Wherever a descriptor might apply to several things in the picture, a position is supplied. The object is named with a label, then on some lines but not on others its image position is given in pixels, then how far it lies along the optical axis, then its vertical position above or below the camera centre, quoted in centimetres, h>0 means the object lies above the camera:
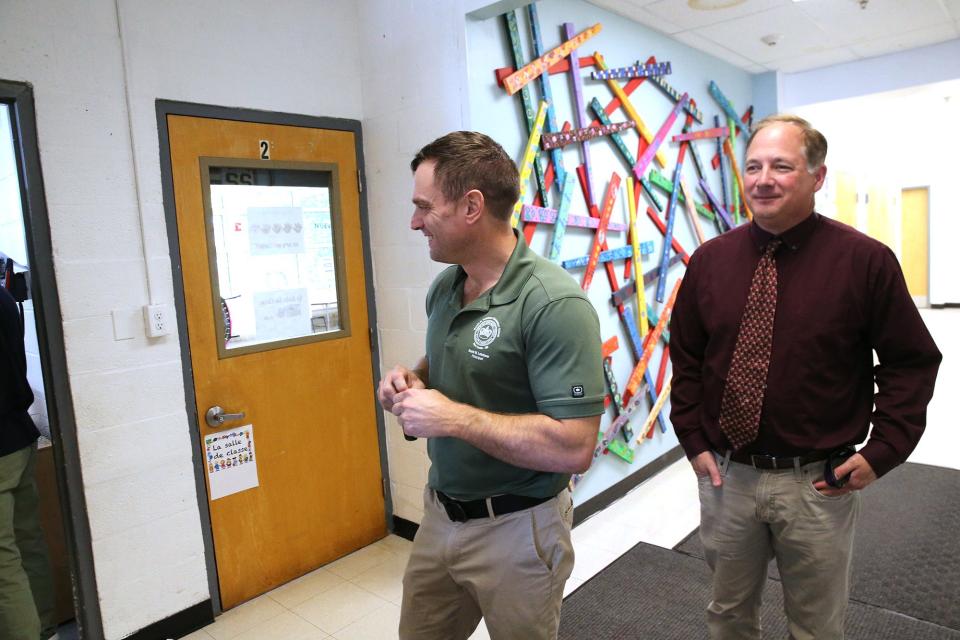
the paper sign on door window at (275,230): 262 +19
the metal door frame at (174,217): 231 +24
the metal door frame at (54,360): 198 -23
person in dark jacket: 208 -63
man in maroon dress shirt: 149 -34
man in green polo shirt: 122 -28
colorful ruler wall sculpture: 289 +37
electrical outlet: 226 -13
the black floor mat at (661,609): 221 -134
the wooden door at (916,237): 1031 -3
